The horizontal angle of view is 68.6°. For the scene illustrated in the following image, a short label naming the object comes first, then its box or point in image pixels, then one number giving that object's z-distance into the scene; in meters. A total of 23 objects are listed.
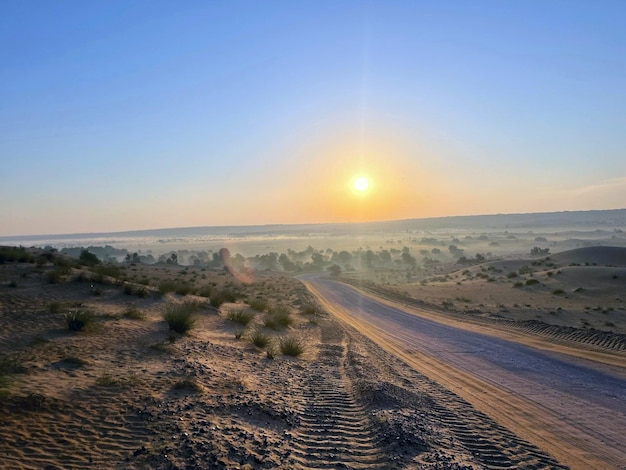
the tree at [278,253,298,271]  110.31
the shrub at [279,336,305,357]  14.47
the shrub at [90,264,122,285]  21.16
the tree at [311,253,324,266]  122.40
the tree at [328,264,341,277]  81.34
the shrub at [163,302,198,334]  15.06
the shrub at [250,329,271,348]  14.97
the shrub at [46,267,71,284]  19.25
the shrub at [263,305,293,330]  19.75
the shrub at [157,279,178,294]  23.22
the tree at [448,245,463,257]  137.44
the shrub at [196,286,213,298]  25.64
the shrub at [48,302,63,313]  14.56
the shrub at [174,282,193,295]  24.44
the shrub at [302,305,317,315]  26.56
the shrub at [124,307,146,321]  15.89
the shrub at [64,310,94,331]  12.93
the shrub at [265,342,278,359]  13.66
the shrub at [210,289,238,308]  22.23
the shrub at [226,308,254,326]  19.22
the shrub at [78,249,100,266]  35.86
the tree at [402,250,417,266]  119.88
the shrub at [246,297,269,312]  24.36
